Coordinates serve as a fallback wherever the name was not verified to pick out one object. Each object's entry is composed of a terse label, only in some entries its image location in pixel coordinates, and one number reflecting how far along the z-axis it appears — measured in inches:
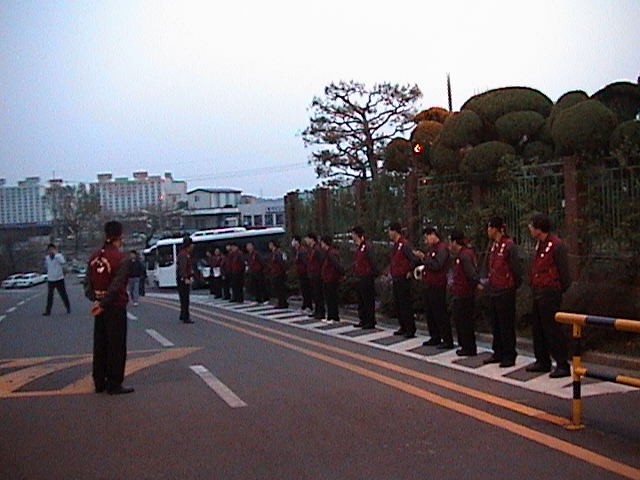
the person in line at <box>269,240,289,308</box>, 885.2
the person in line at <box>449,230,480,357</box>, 492.1
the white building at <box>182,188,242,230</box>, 2778.1
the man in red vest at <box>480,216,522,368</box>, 446.6
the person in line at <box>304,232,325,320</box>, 753.6
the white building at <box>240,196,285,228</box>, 2802.7
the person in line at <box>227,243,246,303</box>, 1021.2
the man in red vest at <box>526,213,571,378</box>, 407.5
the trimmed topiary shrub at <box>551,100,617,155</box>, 706.2
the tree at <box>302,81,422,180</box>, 1375.5
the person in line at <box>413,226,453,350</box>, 528.1
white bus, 1695.4
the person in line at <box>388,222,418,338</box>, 588.1
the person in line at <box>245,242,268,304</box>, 975.0
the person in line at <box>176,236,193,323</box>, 764.0
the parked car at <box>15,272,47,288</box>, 2489.1
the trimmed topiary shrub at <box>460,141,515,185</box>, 729.6
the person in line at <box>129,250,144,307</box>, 1030.4
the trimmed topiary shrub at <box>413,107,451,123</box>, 1162.0
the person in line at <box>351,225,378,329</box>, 646.5
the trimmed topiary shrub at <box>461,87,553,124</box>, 844.6
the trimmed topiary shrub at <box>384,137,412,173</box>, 1069.1
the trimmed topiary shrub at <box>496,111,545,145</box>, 819.4
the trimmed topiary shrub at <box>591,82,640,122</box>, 785.6
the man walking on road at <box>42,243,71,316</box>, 877.8
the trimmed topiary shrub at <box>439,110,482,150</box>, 845.8
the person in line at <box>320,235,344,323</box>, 713.0
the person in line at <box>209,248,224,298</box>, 1147.9
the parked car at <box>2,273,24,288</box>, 2453.5
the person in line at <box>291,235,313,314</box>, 818.2
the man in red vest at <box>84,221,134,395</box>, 402.0
